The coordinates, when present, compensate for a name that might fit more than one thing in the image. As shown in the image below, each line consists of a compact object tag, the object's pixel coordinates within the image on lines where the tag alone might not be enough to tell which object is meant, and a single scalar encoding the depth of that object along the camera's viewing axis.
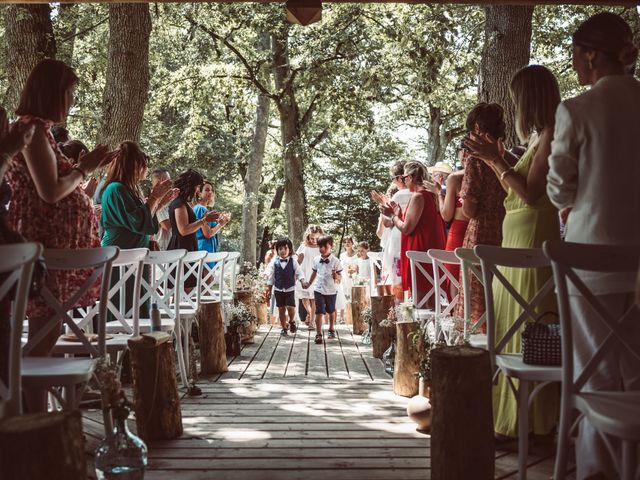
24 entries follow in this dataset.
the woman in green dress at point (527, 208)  3.68
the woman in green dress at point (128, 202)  5.35
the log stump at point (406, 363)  5.57
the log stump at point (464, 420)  3.23
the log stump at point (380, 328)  7.72
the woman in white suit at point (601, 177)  2.88
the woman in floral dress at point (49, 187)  3.51
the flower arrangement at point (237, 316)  8.12
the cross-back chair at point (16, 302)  2.48
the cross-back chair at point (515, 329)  2.97
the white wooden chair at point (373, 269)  12.89
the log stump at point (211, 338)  6.69
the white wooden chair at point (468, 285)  3.93
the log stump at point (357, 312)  10.58
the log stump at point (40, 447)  2.22
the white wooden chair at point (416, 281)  5.82
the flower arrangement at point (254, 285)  10.94
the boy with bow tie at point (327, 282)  10.04
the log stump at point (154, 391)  4.31
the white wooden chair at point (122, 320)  3.77
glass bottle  3.11
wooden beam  5.61
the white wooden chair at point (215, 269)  7.21
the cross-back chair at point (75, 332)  2.91
